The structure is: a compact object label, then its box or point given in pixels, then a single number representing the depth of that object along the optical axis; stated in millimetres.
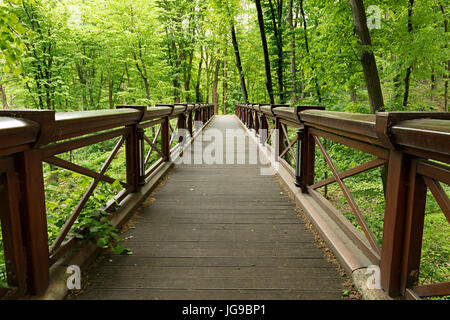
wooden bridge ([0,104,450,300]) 1853
